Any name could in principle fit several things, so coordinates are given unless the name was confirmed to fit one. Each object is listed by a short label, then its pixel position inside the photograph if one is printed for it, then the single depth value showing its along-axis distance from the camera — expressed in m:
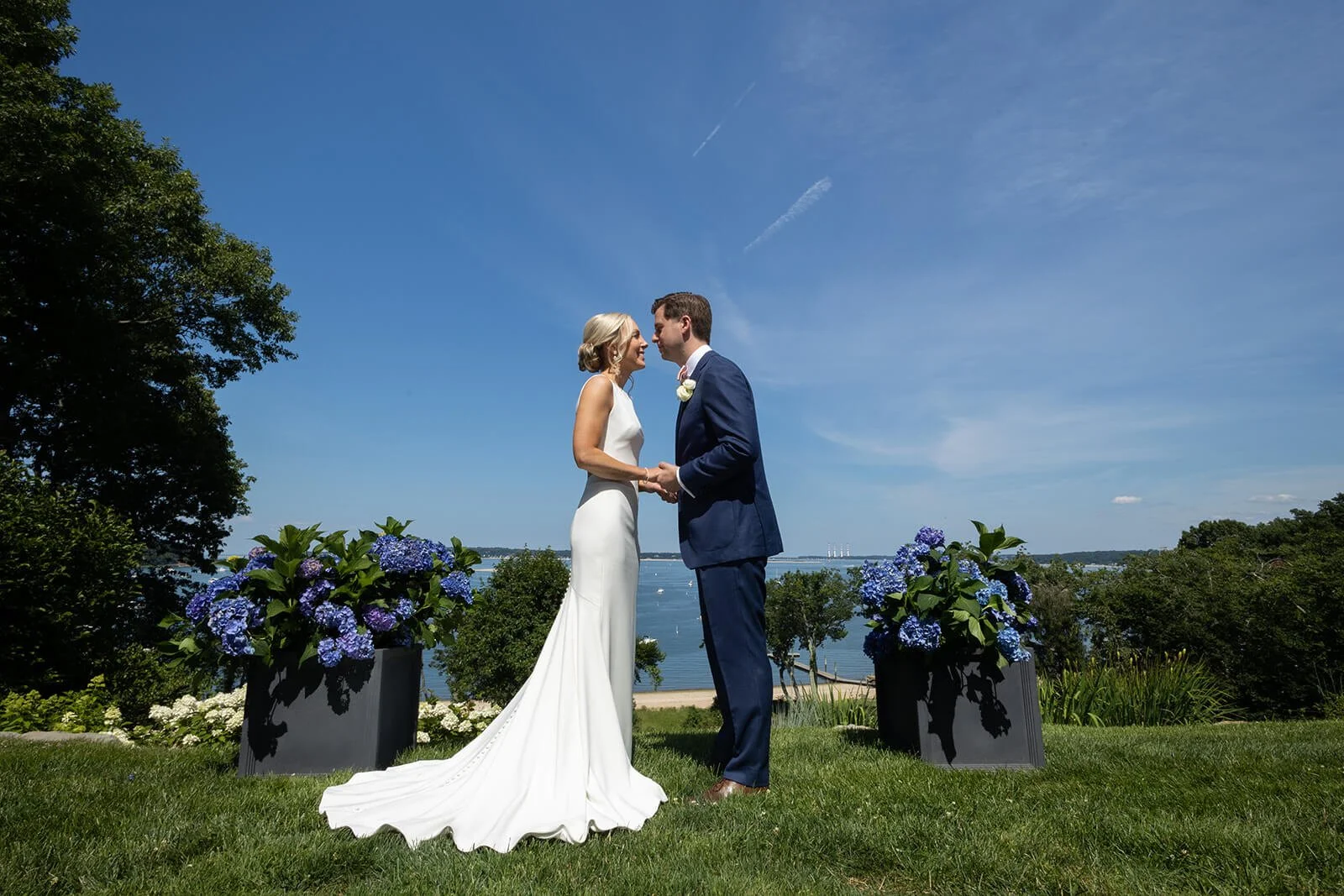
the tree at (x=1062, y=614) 19.12
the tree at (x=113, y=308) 14.38
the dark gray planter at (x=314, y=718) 4.77
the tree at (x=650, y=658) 16.73
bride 3.53
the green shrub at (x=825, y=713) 9.05
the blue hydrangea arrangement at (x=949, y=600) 4.78
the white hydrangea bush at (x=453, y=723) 6.50
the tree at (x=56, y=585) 9.03
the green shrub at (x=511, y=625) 16.09
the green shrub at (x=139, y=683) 10.12
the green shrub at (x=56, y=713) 7.65
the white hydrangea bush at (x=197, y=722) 6.95
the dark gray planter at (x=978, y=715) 4.85
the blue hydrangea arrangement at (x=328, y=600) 4.77
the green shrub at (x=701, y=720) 19.34
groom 4.12
